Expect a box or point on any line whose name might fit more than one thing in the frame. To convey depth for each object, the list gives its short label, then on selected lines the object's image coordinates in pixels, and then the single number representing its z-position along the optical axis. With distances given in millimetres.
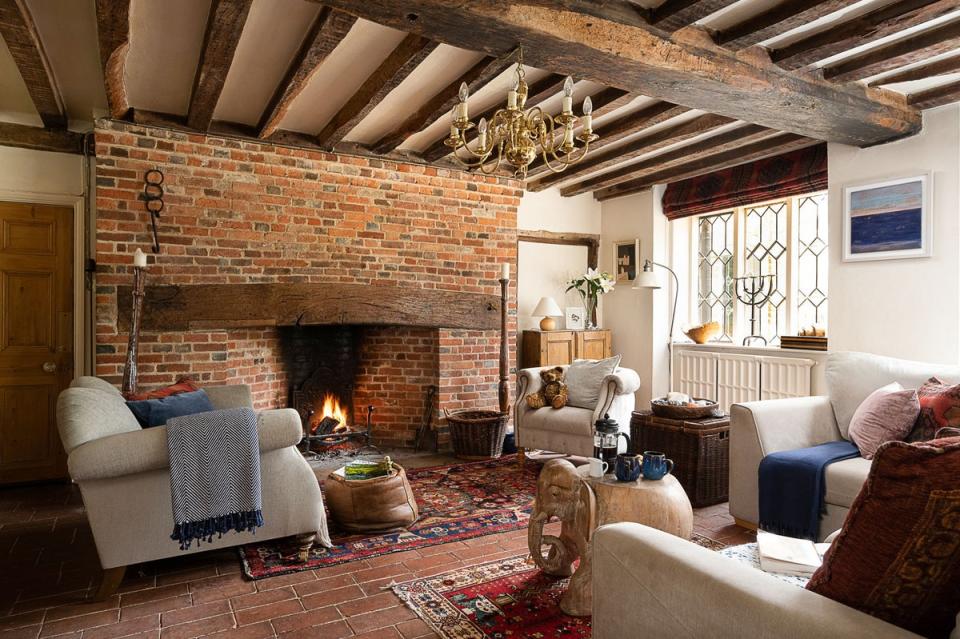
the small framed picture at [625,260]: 6664
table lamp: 6227
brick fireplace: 4230
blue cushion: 2994
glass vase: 6836
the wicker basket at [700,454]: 3713
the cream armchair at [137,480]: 2514
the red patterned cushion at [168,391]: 3291
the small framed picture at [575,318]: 6727
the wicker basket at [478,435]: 4977
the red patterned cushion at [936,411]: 2734
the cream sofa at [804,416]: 3213
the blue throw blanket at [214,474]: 2572
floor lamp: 5863
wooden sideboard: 6195
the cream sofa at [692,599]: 1102
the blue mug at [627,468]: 2434
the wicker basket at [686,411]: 3850
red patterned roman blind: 5004
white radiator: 5156
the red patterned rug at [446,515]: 2967
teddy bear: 4570
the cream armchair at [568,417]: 4289
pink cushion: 2904
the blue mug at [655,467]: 2455
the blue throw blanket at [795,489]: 2863
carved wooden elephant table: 2342
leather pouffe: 3242
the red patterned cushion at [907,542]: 1047
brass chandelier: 2748
